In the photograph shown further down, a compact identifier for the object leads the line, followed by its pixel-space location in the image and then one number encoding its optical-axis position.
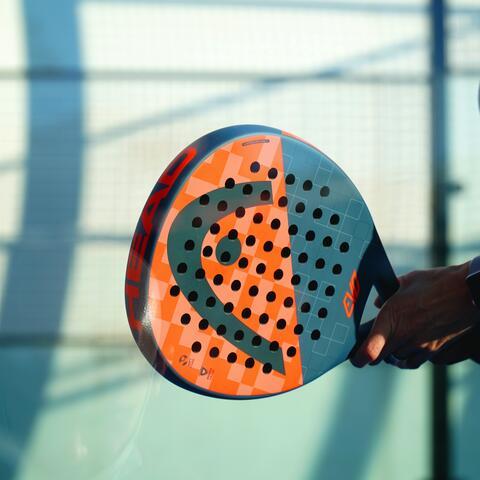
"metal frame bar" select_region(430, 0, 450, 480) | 1.65
